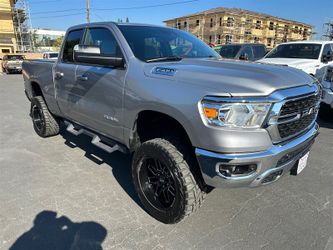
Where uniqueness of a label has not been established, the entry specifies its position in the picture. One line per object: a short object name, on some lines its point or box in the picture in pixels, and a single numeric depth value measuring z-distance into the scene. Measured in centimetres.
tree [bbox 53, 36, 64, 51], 6499
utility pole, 3116
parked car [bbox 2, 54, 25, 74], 2373
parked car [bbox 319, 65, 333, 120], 551
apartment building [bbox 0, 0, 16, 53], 3916
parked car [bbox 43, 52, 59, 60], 2114
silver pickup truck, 215
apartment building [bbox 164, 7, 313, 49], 5503
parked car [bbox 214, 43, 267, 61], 1152
